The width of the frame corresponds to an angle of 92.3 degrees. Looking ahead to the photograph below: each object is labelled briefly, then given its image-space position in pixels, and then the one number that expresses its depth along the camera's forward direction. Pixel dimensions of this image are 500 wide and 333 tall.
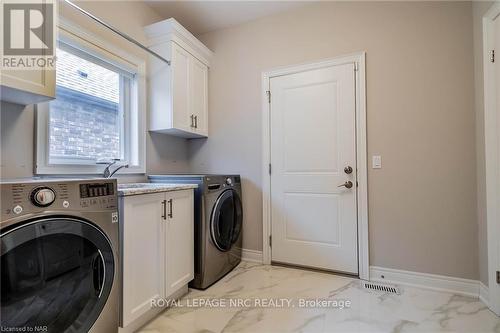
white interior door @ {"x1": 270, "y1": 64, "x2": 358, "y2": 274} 2.27
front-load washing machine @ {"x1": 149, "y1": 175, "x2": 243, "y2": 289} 2.02
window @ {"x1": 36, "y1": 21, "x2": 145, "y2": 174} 1.67
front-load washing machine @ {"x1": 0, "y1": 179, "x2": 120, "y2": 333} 0.91
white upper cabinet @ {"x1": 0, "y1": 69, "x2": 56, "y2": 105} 1.16
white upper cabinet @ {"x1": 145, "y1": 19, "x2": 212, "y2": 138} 2.32
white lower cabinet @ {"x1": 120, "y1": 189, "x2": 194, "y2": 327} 1.40
